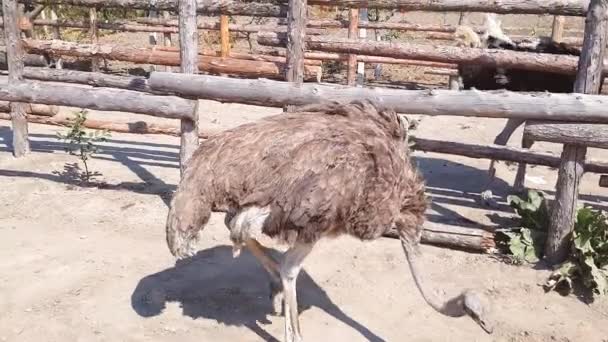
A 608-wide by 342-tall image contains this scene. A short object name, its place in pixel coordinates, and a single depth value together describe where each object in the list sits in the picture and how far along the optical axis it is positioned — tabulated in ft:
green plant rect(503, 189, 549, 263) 13.16
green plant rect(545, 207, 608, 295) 11.94
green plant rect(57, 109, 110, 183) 17.02
